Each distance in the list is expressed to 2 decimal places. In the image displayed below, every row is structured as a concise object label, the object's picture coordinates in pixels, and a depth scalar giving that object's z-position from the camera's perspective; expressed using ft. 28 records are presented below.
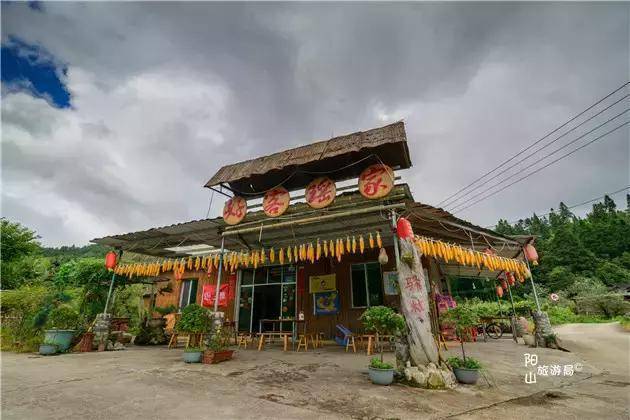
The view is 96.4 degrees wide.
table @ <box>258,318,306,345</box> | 28.45
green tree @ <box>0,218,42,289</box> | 59.06
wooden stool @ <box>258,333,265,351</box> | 28.09
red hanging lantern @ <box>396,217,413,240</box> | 17.49
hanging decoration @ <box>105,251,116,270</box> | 31.19
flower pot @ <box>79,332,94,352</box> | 28.07
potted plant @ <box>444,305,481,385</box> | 16.16
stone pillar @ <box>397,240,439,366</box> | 16.35
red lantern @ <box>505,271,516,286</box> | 32.94
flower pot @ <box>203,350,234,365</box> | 21.08
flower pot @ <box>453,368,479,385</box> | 16.11
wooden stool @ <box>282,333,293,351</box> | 27.45
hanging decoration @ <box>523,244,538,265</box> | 29.14
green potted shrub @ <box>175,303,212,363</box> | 21.29
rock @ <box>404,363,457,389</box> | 15.38
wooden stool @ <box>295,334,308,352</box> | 27.90
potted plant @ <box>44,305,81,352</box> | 26.40
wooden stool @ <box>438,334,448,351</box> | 28.24
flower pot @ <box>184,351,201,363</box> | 21.20
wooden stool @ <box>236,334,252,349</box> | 30.86
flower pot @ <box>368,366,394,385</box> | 15.46
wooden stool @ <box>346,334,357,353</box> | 25.99
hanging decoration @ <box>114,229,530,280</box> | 20.02
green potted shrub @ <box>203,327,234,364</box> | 21.16
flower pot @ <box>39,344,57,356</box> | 25.26
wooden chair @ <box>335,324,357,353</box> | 26.26
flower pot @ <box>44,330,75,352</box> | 26.32
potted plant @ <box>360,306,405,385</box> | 15.51
